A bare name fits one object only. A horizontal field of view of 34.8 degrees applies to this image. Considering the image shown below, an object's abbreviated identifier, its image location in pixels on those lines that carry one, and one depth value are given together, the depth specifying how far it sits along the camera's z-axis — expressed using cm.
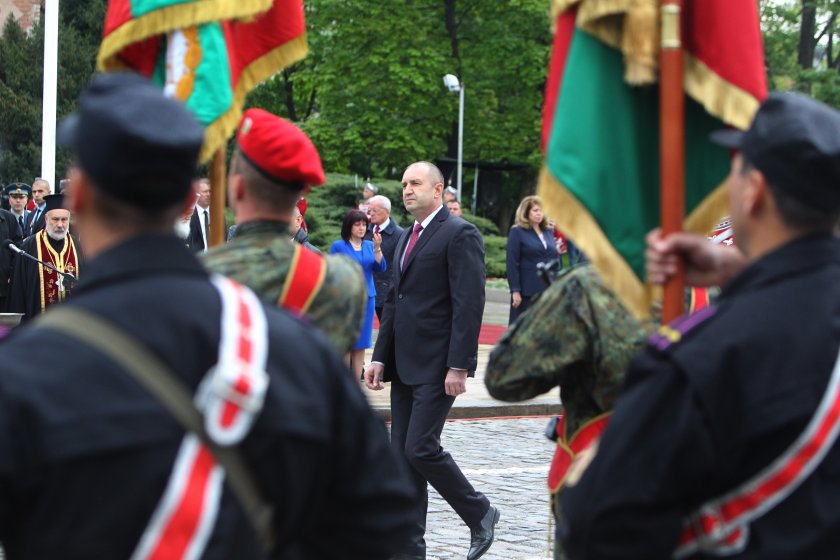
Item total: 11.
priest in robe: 1311
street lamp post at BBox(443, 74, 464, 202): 3425
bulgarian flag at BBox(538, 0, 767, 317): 360
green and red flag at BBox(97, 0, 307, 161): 472
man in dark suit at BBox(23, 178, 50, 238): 1788
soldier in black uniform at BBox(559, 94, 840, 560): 242
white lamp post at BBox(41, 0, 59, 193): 2081
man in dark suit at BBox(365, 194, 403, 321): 1485
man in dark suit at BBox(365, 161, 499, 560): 719
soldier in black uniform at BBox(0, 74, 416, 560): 202
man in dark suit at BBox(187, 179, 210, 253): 1169
